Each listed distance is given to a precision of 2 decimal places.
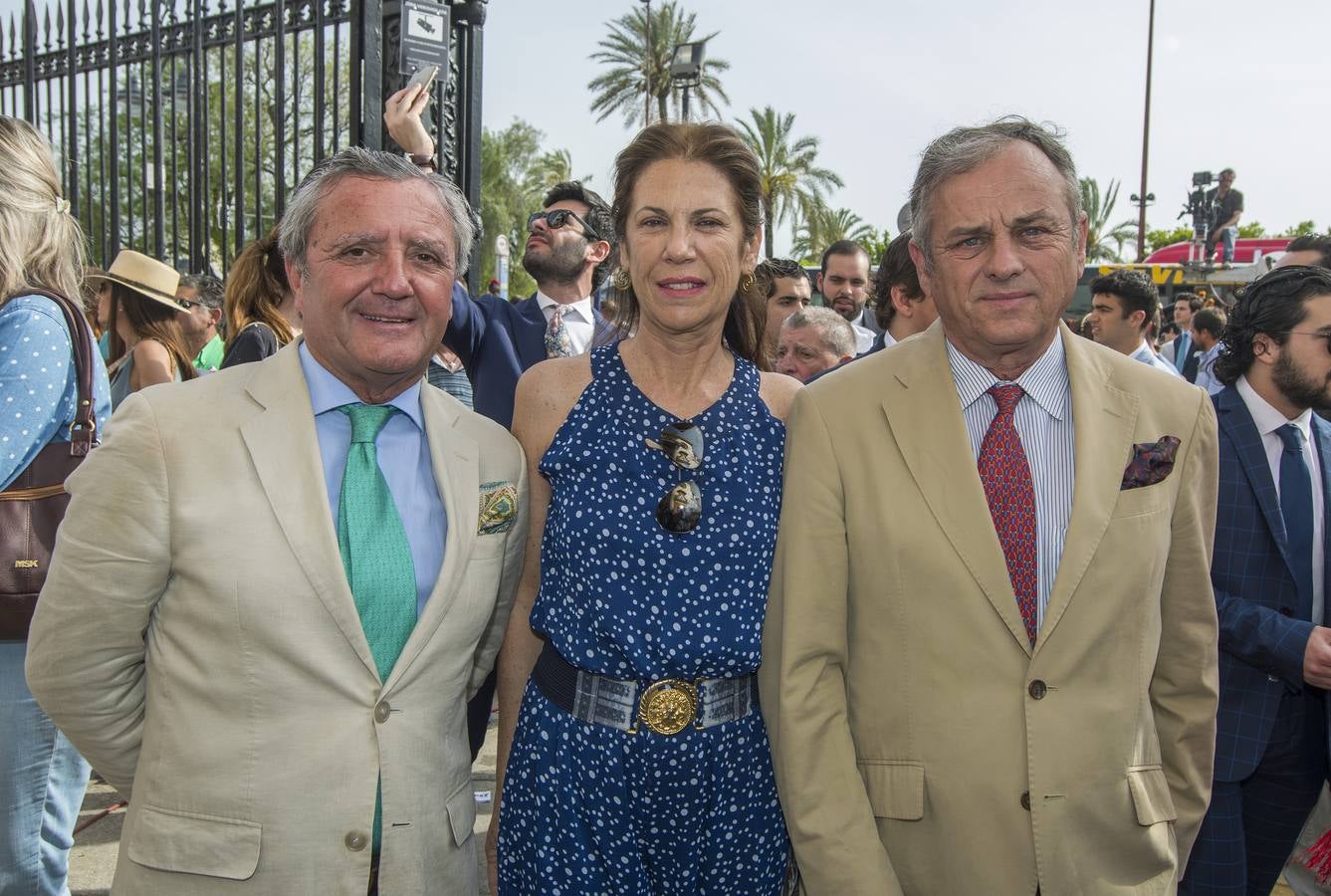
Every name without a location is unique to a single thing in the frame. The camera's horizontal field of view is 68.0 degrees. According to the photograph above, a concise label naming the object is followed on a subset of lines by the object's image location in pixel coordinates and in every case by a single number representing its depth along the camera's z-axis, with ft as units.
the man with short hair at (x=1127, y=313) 20.27
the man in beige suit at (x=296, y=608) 5.76
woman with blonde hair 7.89
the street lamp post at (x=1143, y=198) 92.32
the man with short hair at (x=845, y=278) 21.06
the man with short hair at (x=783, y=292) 18.92
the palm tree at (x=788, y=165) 116.37
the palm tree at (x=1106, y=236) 139.44
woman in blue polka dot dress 6.68
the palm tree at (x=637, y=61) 116.06
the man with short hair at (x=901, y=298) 13.67
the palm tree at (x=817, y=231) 119.44
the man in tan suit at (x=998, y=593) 6.35
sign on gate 14.92
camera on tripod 62.03
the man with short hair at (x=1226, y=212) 56.44
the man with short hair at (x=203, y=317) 21.17
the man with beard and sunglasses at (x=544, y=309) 12.36
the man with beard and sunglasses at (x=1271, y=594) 9.59
